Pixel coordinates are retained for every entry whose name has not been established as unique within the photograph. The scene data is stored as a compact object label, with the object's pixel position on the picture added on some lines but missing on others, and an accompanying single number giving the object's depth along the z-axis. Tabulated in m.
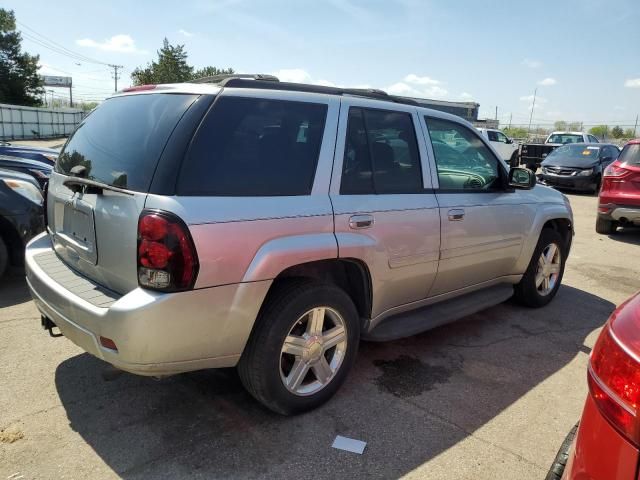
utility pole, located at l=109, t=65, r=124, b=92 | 85.45
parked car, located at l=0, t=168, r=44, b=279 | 4.91
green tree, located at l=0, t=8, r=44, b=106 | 47.47
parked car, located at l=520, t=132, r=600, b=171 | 20.20
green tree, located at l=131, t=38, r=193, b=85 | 51.31
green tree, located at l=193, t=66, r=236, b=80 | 60.19
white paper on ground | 2.67
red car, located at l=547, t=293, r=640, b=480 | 1.36
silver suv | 2.36
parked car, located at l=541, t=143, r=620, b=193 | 14.86
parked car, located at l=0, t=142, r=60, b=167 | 8.38
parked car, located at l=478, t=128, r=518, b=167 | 22.11
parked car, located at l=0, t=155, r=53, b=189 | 6.38
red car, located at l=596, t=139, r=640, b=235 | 8.12
